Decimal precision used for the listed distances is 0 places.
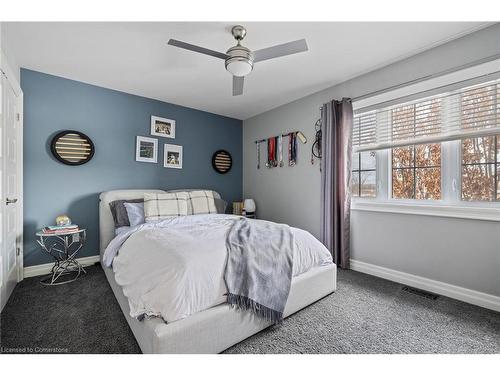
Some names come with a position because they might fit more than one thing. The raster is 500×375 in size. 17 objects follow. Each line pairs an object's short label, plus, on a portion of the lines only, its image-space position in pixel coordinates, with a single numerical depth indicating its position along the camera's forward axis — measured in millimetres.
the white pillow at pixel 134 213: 2775
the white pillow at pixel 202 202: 3270
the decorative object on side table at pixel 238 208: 4305
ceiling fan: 1855
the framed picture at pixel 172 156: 3802
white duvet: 1370
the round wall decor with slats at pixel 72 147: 2932
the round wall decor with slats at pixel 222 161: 4344
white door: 2096
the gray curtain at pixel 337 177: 2959
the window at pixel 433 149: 2135
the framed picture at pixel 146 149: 3541
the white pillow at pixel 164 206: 2840
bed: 1285
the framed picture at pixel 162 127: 3670
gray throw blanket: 1575
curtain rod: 2041
